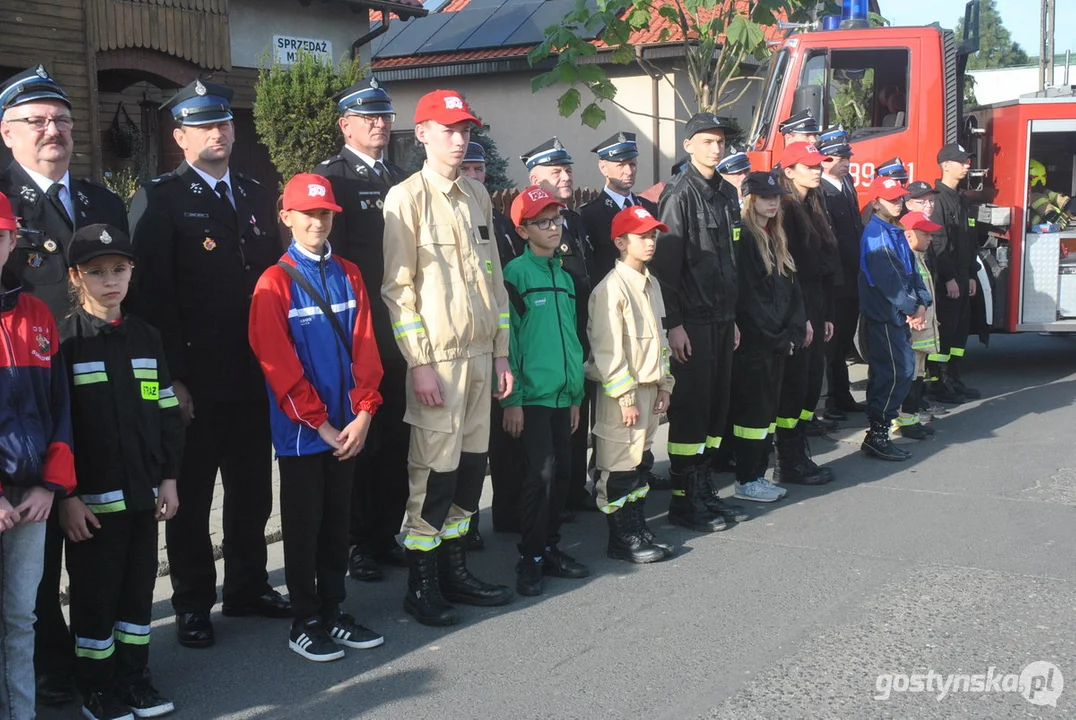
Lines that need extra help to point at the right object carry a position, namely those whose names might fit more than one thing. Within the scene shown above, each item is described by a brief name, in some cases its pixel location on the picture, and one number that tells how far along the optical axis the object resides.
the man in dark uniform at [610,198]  6.29
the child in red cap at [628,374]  5.46
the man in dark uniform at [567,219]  5.91
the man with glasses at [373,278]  5.17
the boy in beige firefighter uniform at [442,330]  4.74
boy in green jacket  5.17
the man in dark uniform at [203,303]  4.50
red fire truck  10.45
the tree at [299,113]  11.31
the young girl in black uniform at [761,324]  6.47
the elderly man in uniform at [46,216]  4.07
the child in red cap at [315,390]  4.28
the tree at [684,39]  11.60
